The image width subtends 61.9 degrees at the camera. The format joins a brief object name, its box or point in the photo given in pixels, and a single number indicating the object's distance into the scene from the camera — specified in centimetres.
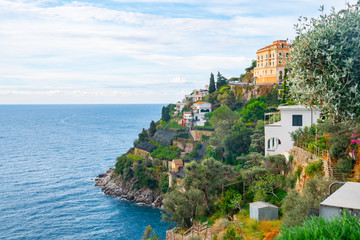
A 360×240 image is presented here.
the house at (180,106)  9402
